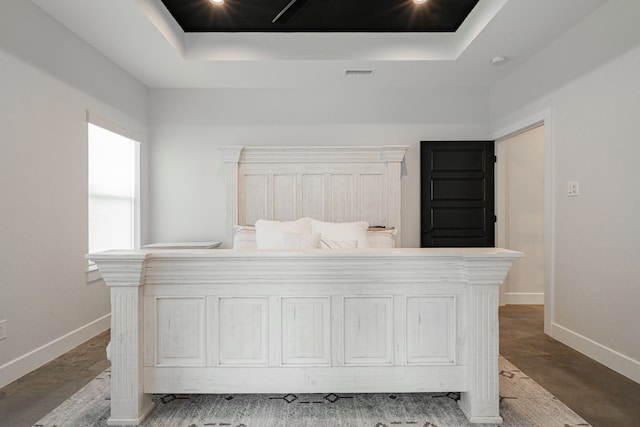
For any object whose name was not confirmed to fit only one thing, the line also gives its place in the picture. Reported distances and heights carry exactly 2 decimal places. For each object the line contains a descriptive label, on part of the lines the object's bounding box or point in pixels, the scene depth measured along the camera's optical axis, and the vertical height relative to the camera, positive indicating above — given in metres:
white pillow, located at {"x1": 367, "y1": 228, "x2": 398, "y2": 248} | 3.55 -0.27
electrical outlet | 2.36 -0.78
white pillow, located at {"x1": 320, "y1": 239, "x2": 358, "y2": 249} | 3.22 -0.30
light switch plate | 2.99 +0.19
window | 3.51 +0.23
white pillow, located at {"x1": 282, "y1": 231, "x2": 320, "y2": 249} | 3.06 -0.25
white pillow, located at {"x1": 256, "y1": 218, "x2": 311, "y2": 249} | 3.21 -0.18
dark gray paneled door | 4.35 +0.27
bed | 1.85 -0.59
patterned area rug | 1.86 -1.10
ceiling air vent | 3.87 +1.52
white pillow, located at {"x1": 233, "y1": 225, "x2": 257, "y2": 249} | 3.53 -0.28
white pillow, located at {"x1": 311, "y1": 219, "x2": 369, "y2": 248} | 3.38 -0.19
